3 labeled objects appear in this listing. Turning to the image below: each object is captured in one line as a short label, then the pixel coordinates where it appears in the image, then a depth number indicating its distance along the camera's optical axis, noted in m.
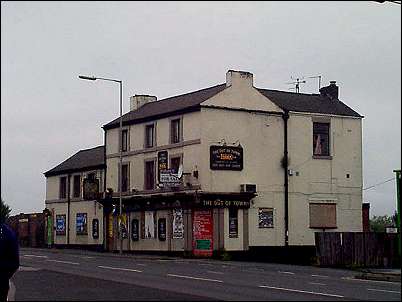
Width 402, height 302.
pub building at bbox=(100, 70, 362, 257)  40.34
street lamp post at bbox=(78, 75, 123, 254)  41.19
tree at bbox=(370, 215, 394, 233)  59.25
